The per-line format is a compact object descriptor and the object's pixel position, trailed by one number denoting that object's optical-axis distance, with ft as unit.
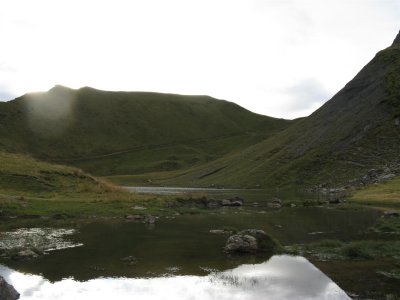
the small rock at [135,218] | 149.79
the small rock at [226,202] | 215.22
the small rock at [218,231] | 122.42
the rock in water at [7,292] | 55.88
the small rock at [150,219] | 143.28
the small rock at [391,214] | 152.15
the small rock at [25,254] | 84.07
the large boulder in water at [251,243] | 93.20
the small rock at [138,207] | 172.92
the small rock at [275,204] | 207.94
